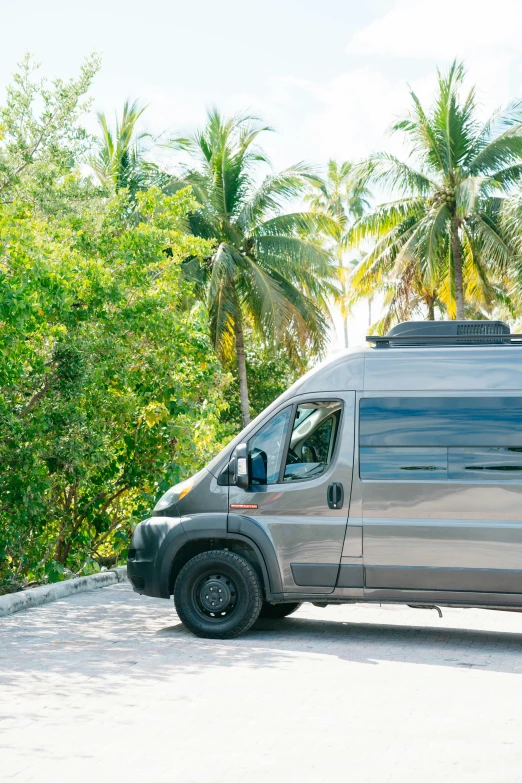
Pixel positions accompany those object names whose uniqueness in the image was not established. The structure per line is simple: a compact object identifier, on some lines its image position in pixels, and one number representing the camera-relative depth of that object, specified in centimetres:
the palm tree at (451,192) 2783
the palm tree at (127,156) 3070
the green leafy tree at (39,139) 1223
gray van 805
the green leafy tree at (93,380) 1145
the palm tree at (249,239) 3022
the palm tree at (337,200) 5553
